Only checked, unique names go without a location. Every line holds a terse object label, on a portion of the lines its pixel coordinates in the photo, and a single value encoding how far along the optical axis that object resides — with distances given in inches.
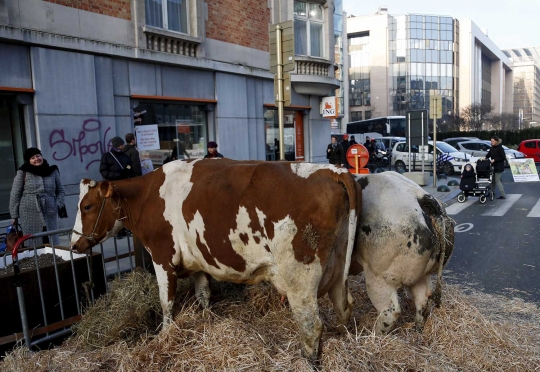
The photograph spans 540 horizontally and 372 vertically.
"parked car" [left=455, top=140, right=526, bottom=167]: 981.1
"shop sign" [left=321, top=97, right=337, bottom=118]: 651.9
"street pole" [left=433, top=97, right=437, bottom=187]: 656.4
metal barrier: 168.7
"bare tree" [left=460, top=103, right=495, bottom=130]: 2434.8
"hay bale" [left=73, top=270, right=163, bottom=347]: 161.8
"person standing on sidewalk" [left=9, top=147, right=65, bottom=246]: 265.6
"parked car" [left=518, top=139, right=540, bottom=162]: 1020.5
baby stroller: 535.5
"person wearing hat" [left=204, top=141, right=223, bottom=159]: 352.7
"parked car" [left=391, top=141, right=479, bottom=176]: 862.5
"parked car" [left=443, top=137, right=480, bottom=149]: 1107.3
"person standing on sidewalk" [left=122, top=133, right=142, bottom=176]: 339.6
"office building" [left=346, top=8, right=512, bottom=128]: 3149.6
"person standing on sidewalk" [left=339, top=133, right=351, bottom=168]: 849.5
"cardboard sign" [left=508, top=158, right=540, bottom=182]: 681.0
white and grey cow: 144.2
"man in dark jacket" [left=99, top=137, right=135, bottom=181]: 321.4
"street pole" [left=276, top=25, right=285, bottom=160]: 285.4
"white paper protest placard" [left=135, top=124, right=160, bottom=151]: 436.5
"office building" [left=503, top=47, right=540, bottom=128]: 5388.8
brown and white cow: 132.3
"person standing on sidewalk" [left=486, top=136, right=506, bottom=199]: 557.3
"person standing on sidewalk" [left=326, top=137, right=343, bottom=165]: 643.5
